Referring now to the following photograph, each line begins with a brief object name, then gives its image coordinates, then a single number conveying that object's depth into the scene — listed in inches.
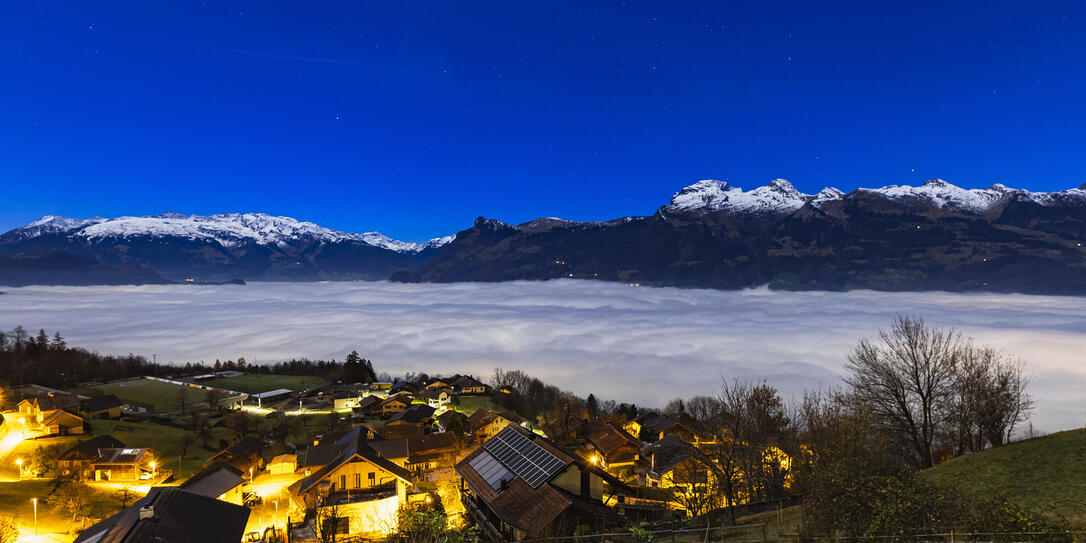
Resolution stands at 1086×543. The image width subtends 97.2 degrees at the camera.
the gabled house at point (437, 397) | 4702.3
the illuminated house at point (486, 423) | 3255.4
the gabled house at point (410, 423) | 3014.3
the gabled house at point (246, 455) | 2327.8
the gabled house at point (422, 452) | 2368.4
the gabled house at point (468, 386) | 5329.7
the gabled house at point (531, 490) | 1024.2
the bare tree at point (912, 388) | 1427.2
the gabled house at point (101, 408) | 3189.0
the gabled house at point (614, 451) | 2495.1
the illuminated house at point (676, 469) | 1197.7
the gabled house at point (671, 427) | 2924.0
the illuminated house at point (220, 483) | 1743.4
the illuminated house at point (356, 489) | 1459.2
